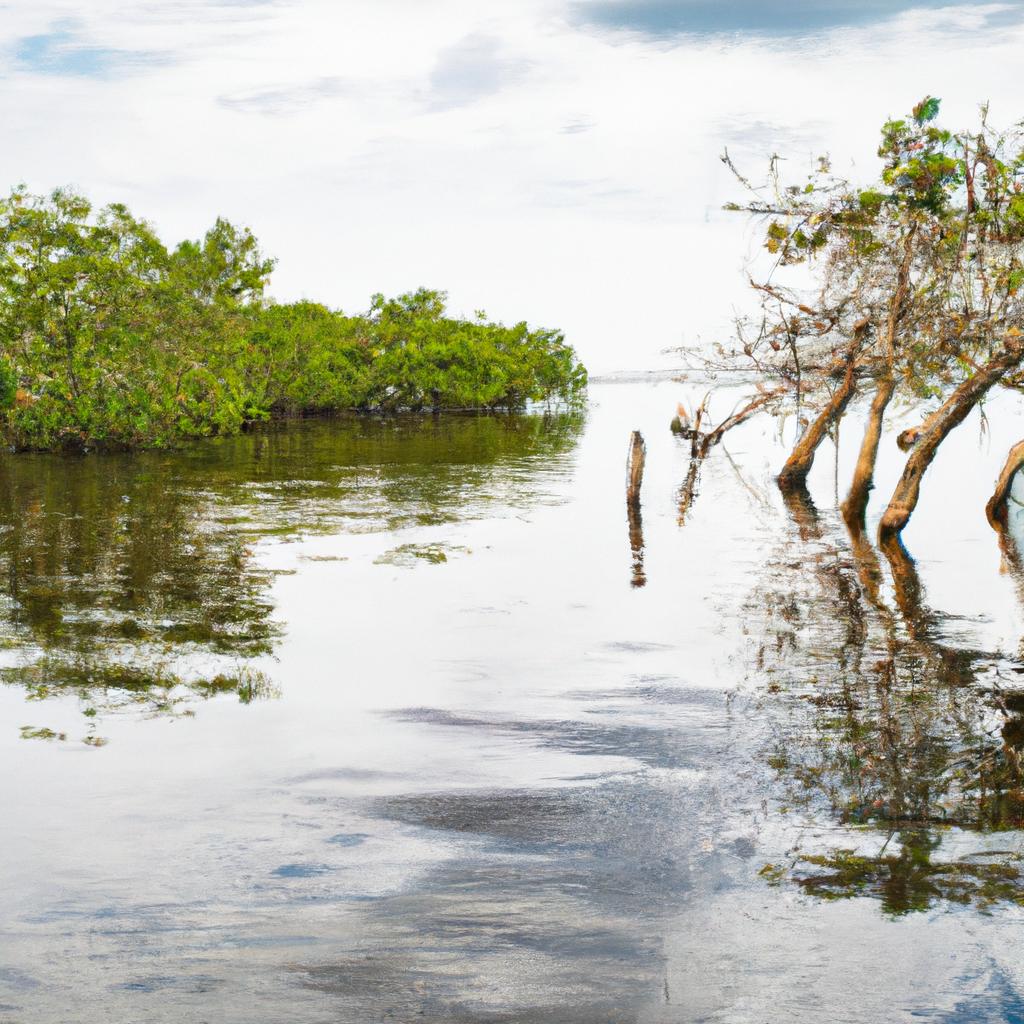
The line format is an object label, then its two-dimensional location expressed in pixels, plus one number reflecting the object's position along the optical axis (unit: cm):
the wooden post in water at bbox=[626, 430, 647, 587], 2574
